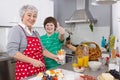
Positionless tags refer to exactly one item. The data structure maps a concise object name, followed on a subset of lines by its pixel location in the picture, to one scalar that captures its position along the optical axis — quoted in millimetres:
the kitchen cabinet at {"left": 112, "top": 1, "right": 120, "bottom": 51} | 2494
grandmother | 1383
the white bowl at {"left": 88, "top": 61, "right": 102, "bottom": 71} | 1373
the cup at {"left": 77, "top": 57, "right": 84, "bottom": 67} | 1431
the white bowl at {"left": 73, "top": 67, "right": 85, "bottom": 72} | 1321
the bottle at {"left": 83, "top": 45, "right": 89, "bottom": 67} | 1474
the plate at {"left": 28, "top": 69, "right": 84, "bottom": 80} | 1138
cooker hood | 3256
